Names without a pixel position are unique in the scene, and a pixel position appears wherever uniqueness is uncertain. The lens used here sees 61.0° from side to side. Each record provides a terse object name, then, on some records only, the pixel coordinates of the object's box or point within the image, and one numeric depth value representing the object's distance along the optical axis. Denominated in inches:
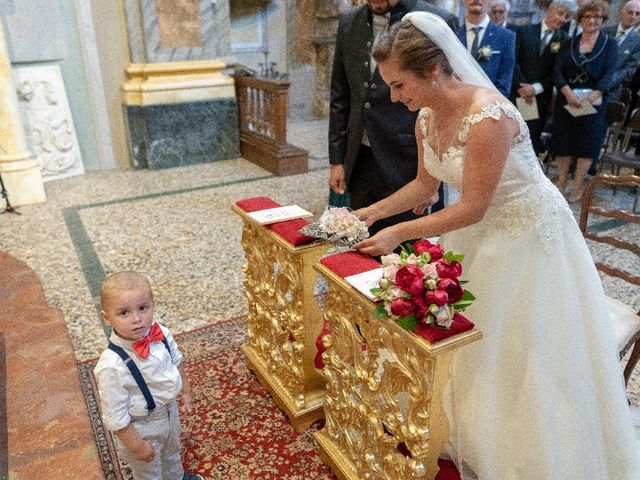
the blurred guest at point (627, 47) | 209.9
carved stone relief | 227.7
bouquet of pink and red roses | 53.0
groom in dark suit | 104.0
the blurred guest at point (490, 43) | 153.2
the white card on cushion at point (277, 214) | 87.0
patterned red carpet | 82.8
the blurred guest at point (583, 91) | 184.7
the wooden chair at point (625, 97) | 226.4
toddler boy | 62.5
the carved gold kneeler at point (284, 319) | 82.4
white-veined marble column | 194.9
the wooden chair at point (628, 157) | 185.9
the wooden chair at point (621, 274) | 83.3
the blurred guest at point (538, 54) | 202.4
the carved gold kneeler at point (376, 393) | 55.3
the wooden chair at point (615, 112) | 199.5
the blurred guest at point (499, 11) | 192.4
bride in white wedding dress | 66.2
